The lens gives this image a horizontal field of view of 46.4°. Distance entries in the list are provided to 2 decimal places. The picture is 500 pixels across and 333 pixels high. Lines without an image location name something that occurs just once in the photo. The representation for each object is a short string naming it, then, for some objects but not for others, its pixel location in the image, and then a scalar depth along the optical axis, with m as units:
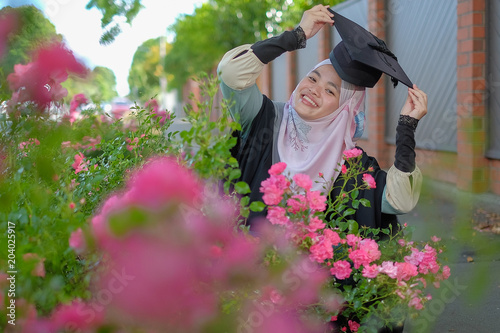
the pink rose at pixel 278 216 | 1.55
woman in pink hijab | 2.37
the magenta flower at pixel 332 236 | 1.66
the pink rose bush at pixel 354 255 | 1.59
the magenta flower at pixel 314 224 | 1.58
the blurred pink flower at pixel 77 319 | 0.99
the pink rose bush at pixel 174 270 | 0.81
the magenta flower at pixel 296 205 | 1.59
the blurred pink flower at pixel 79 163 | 2.12
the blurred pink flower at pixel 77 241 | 1.07
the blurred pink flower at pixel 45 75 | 1.21
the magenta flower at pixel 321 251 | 1.59
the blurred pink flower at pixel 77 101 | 2.90
